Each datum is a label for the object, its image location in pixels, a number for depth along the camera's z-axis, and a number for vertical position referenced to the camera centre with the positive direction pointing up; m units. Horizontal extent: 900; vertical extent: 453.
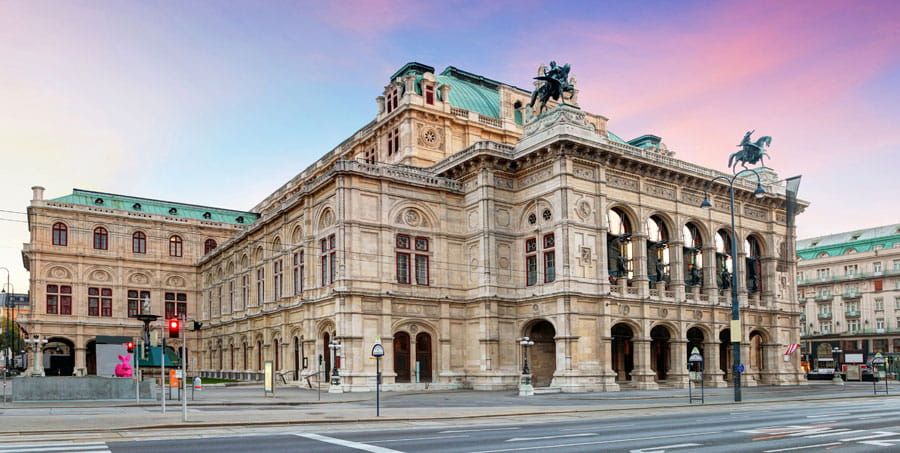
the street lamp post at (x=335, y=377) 50.19 -4.95
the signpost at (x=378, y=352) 29.14 -2.02
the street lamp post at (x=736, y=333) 39.45 -2.23
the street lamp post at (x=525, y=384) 45.67 -5.10
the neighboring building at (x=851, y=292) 96.81 -0.78
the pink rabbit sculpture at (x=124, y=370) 46.55 -3.97
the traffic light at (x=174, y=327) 26.20 -0.91
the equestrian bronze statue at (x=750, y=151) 63.81 +10.49
